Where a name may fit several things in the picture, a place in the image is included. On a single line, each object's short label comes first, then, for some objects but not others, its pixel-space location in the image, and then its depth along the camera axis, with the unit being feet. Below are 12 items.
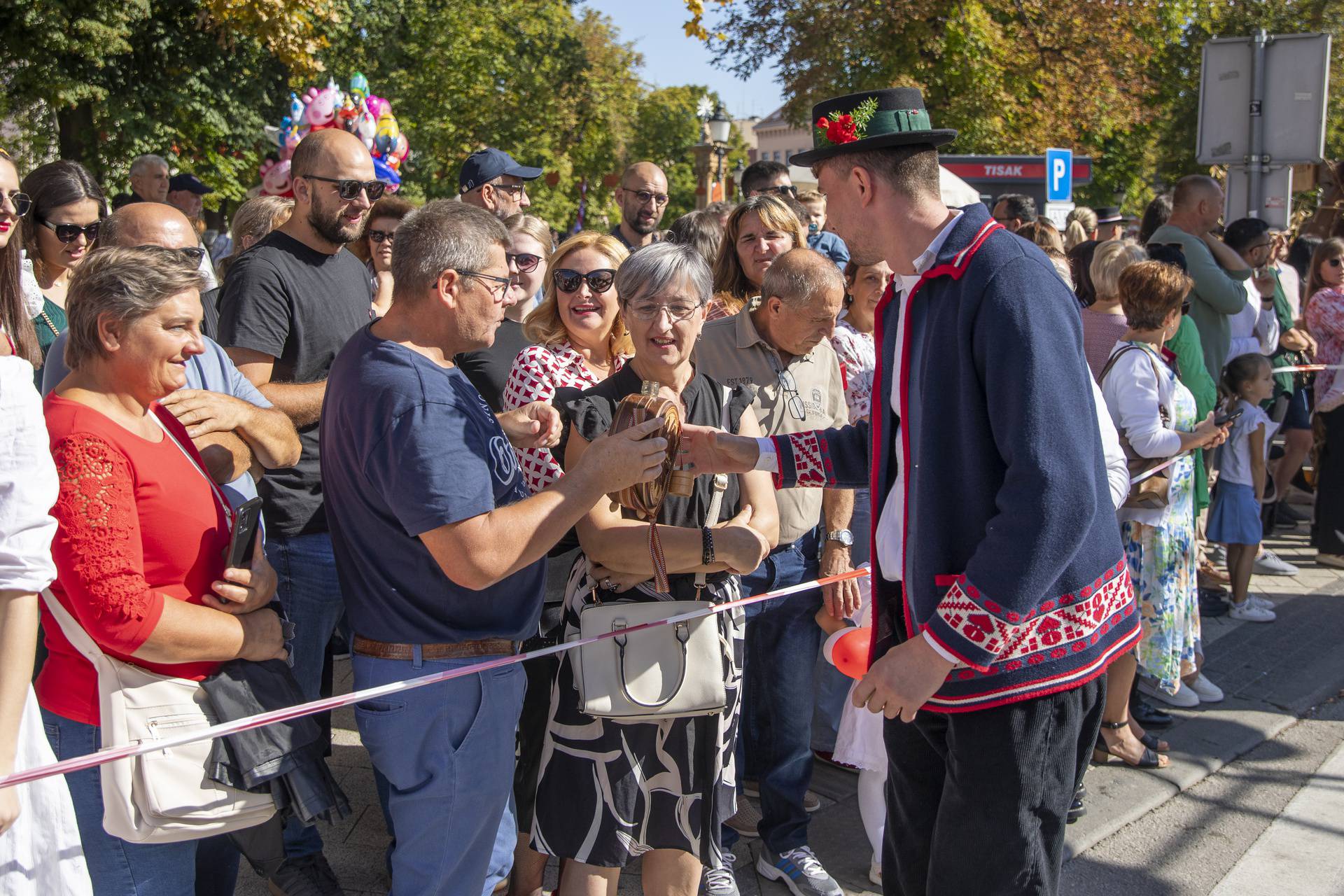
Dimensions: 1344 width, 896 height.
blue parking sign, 37.76
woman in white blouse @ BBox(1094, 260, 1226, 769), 14.55
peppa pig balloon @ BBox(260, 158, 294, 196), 20.45
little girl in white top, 21.06
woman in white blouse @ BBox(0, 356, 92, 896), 6.32
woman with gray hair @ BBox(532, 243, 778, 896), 9.46
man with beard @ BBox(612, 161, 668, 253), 20.44
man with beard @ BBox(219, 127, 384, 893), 11.28
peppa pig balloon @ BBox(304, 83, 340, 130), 20.95
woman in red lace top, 7.00
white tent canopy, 39.19
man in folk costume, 6.82
